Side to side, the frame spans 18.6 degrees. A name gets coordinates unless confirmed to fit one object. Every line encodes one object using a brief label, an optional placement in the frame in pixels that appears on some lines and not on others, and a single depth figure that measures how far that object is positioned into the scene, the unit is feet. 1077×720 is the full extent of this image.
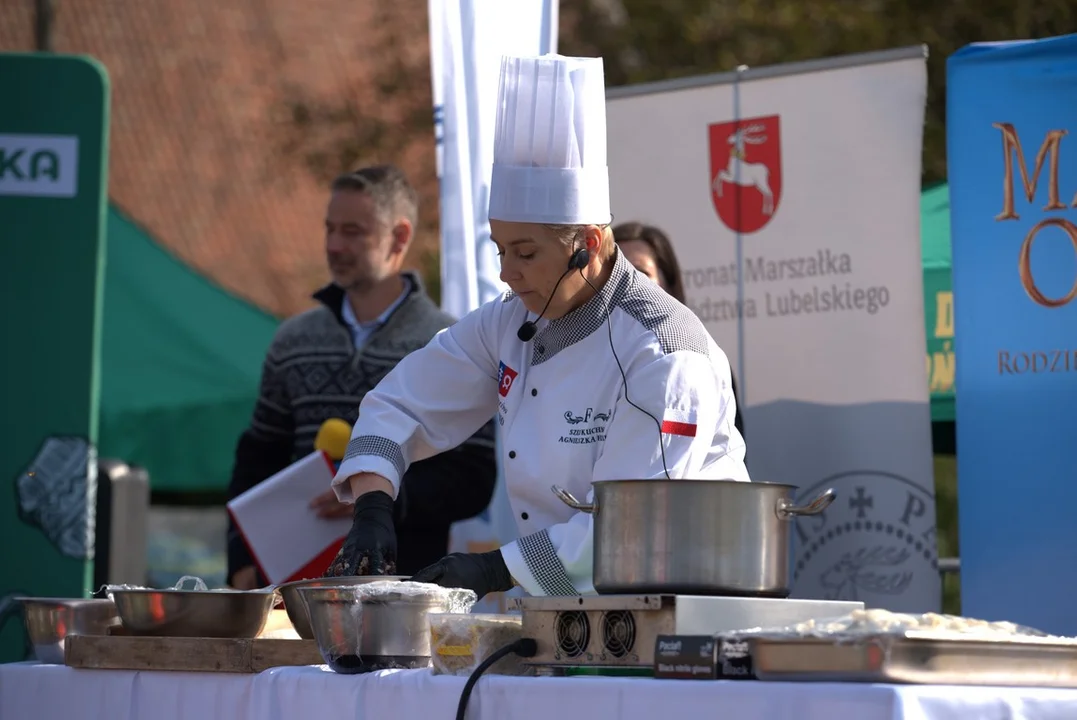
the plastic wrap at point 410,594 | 16.94
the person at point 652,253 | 28.64
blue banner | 24.68
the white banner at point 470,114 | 29.95
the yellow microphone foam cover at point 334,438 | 28.44
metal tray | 13.24
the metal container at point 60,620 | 21.77
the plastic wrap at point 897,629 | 13.43
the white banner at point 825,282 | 28.46
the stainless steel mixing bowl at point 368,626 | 16.90
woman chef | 19.32
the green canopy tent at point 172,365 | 48.31
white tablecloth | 13.17
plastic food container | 16.01
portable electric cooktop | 14.95
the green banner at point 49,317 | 33.91
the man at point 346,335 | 30.20
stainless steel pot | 15.51
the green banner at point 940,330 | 30.89
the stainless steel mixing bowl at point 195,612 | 19.52
